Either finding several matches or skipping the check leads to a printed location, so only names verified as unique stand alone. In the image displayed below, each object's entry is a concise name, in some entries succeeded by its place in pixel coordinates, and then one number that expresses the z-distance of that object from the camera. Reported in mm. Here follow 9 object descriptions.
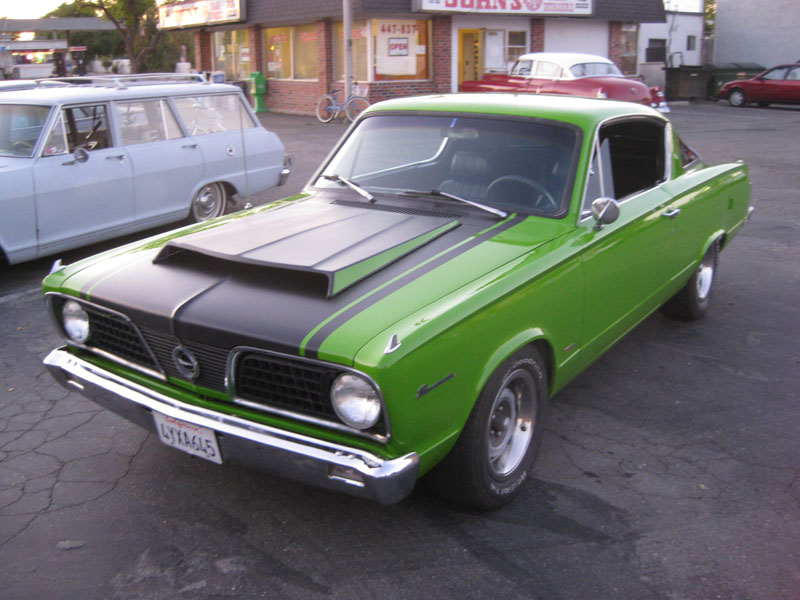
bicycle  20403
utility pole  18594
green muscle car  2871
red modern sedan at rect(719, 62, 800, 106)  23953
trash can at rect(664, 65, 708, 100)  27625
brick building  22375
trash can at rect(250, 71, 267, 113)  24719
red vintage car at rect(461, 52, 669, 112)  18203
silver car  6883
